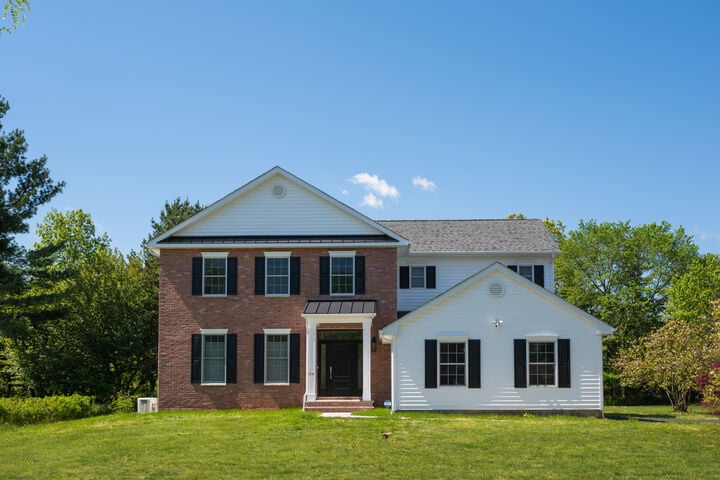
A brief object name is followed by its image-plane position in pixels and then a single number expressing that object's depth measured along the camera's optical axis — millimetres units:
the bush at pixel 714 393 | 20708
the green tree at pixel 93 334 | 33125
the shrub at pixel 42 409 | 25422
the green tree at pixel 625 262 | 42875
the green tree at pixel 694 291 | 40562
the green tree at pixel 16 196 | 30562
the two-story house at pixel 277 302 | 26344
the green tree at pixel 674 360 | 30969
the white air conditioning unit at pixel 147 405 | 27344
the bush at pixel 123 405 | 31672
